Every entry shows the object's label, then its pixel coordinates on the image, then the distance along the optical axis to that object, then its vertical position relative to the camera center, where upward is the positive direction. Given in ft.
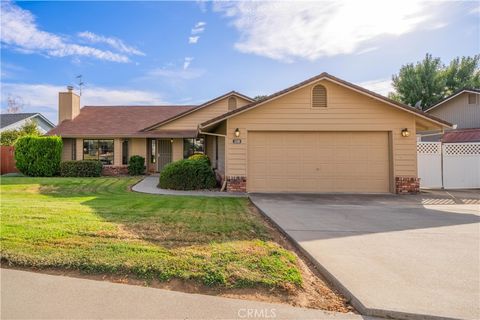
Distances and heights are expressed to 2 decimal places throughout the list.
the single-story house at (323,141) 36.60 +2.74
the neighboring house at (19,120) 96.55 +15.87
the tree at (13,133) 80.23 +8.87
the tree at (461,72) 102.78 +32.20
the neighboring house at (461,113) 60.79 +11.18
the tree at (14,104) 131.23 +28.03
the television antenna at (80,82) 75.13 +21.89
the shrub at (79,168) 55.72 -0.92
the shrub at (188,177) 39.45 -2.04
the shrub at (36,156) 55.16 +1.52
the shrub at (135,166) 59.52 -0.62
